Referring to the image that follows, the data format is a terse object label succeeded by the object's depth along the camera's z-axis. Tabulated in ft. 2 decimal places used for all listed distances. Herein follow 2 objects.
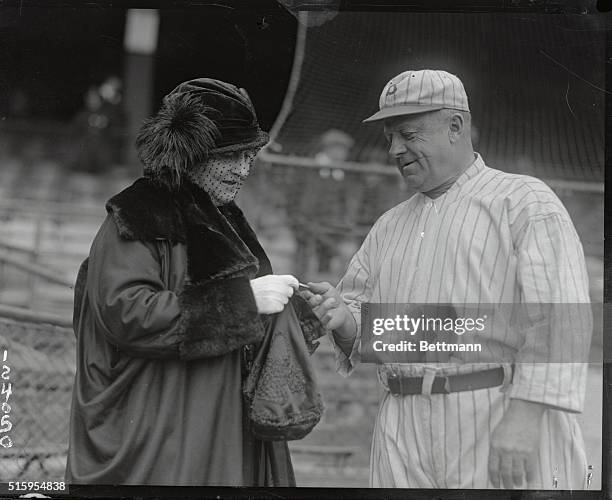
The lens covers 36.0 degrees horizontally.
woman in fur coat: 12.15
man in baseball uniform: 12.97
